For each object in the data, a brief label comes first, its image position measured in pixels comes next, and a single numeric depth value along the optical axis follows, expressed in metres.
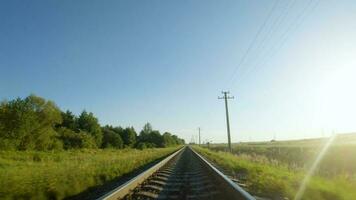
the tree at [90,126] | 107.88
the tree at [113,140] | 115.45
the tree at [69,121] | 107.50
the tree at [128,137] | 130.62
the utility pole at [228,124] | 59.22
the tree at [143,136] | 167.44
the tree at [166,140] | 164.43
